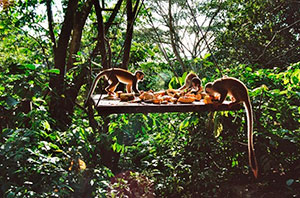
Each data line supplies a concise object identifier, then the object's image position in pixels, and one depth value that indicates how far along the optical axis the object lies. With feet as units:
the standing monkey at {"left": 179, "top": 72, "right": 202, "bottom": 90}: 5.77
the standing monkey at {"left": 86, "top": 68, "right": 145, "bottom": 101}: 5.08
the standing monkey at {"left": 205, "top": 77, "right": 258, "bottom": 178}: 4.25
